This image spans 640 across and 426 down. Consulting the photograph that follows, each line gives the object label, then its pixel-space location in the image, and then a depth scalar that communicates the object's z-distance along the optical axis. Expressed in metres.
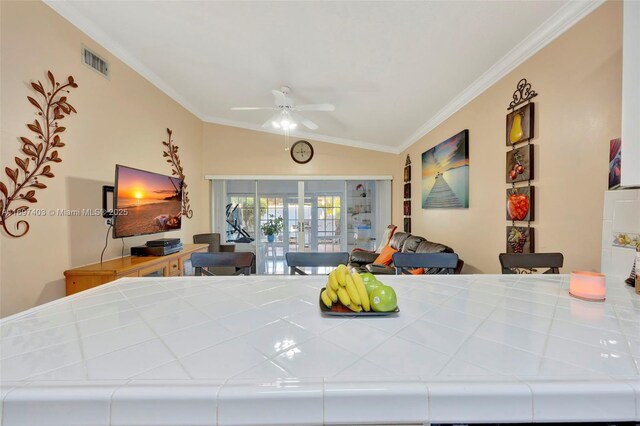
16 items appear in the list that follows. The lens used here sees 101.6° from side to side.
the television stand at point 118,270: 2.05
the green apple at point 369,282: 0.89
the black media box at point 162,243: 2.67
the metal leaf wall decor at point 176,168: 3.57
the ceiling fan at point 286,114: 2.85
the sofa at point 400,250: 2.74
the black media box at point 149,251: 2.63
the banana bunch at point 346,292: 0.84
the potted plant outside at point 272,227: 5.02
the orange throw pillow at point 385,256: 3.71
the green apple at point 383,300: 0.83
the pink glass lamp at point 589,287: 0.95
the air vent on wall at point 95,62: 2.29
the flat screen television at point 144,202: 2.31
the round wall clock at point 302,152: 4.87
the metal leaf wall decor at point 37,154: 1.75
